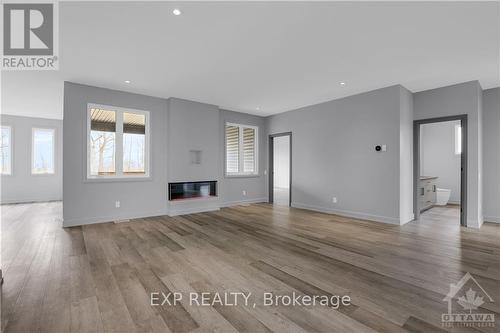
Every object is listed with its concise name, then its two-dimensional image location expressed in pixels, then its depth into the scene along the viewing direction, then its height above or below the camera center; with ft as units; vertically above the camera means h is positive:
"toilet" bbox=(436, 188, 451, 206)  22.06 -2.89
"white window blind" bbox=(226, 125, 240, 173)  23.32 +1.89
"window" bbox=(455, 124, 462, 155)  22.81 +2.73
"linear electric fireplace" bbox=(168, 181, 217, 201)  18.66 -2.01
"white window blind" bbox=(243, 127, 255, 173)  24.48 +1.80
